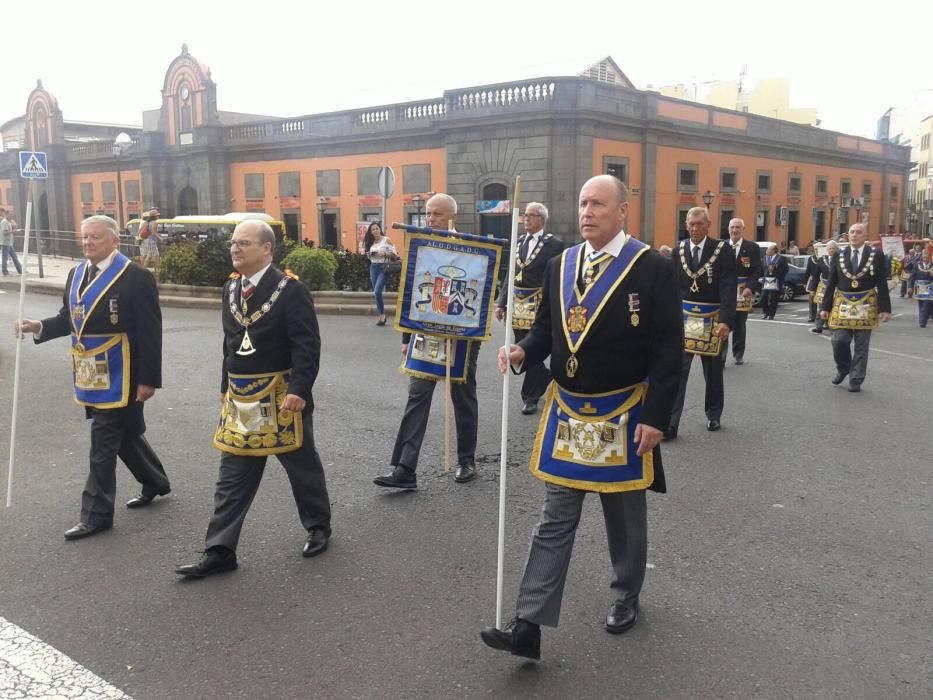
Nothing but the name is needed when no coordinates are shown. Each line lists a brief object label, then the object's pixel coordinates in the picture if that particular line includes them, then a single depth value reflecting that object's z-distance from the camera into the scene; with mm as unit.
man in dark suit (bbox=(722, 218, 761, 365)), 10242
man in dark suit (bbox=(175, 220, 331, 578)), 4383
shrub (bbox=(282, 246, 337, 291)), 17266
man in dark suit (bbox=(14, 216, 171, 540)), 5012
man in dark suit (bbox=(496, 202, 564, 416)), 7789
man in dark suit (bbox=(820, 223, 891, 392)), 9500
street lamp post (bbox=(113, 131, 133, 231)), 35709
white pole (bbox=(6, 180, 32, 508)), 5293
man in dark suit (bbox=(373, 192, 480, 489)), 5727
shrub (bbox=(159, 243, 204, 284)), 18719
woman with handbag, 15328
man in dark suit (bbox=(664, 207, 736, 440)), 7391
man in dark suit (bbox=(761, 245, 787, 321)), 18703
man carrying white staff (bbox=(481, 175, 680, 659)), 3512
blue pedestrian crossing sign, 16203
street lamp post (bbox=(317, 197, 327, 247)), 37219
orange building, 29422
